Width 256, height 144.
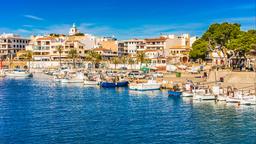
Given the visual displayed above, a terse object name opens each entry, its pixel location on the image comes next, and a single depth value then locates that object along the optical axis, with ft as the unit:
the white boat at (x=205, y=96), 183.65
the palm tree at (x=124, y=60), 441.89
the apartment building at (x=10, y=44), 557.33
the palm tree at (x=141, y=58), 418.88
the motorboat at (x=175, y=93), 204.44
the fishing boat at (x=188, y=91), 199.35
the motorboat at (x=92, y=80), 297.39
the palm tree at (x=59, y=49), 476.21
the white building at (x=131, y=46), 503.20
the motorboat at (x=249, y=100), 165.37
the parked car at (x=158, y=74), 309.63
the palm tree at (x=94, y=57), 449.89
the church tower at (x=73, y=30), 617.37
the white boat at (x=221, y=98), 177.17
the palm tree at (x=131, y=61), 433.60
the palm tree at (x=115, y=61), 431.18
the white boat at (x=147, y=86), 245.45
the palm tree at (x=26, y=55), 506.81
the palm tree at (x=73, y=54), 458.62
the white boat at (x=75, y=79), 323.90
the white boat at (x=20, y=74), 415.85
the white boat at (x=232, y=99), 169.58
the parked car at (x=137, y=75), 310.86
